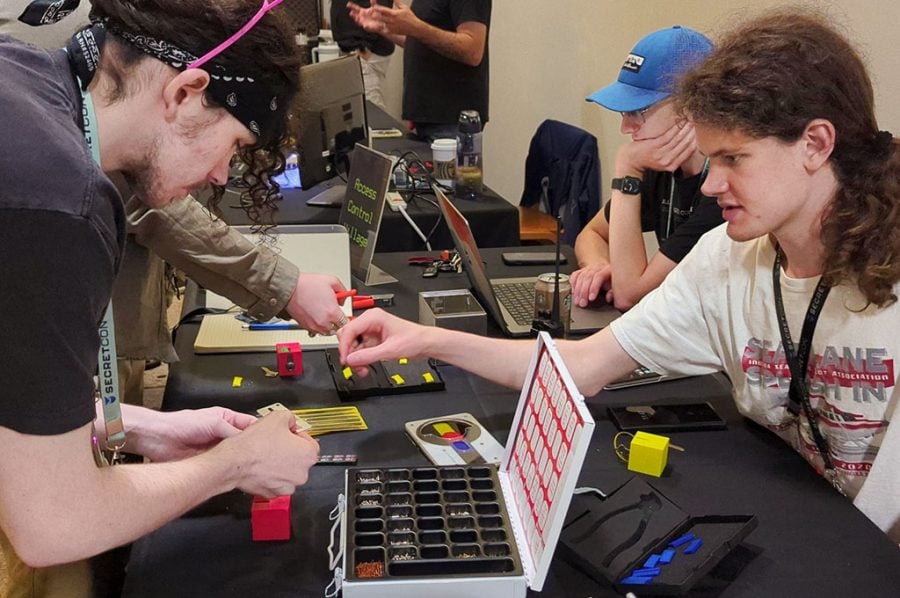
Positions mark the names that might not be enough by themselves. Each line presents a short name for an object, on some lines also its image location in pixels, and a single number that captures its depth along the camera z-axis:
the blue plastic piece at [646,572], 1.03
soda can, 1.75
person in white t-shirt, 1.21
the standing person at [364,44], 4.66
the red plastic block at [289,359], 1.59
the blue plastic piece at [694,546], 1.07
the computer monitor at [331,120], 2.62
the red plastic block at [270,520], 1.10
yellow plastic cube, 1.27
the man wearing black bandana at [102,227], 0.80
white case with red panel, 0.95
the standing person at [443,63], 3.52
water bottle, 2.91
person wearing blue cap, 1.99
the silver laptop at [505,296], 1.79
